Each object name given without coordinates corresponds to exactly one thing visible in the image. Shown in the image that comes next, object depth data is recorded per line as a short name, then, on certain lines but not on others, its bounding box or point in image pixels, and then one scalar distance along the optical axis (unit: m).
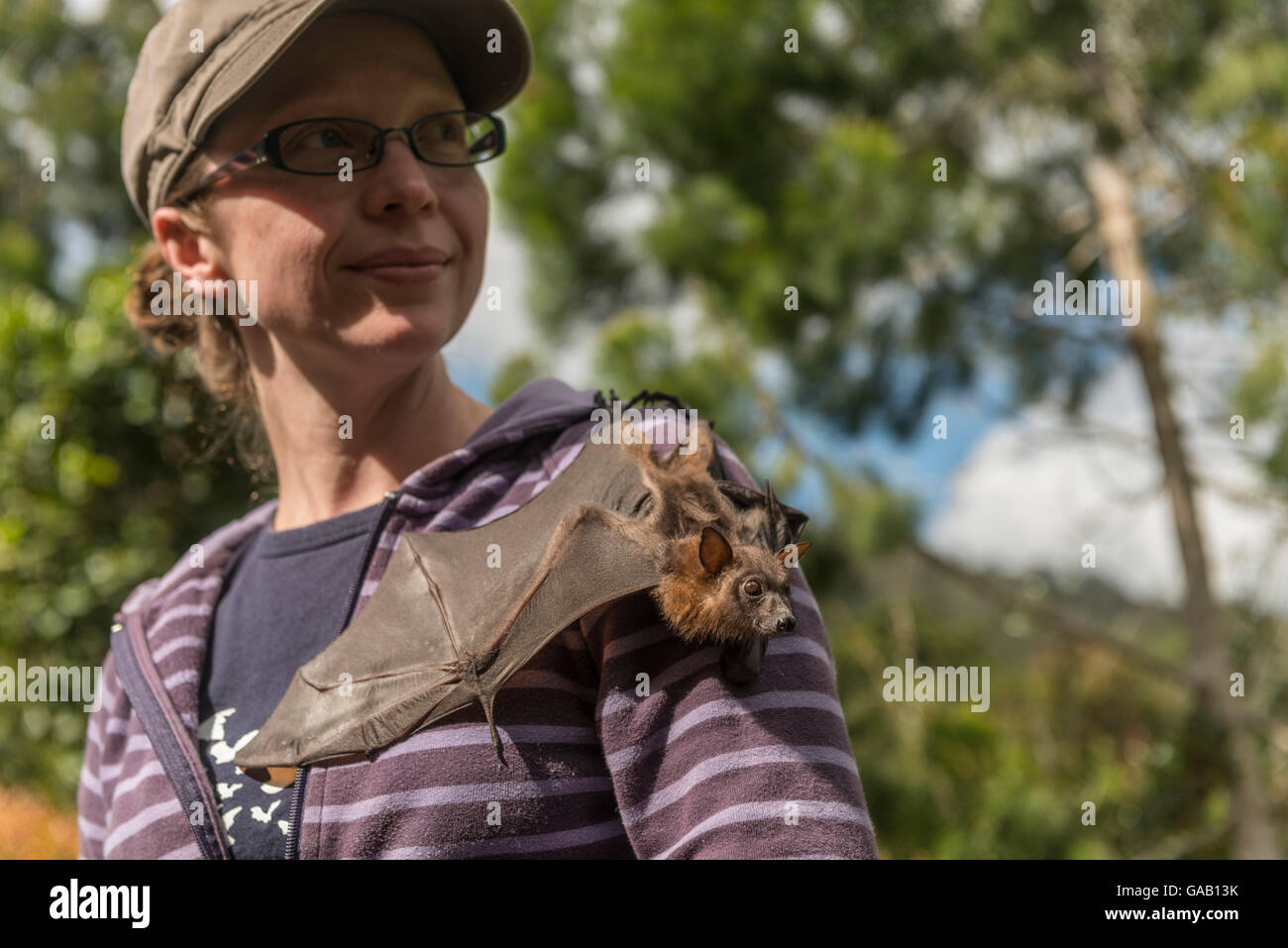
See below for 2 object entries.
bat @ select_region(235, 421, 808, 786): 0.94
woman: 0.94
